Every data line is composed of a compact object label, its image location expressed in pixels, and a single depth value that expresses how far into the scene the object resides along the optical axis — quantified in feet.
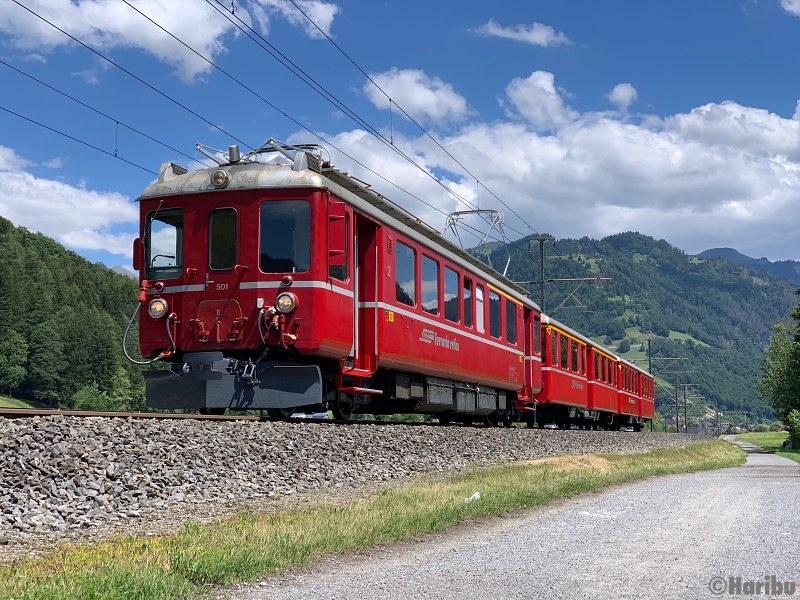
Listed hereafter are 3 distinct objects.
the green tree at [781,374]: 142.20
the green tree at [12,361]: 245.65
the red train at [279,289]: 37.73
